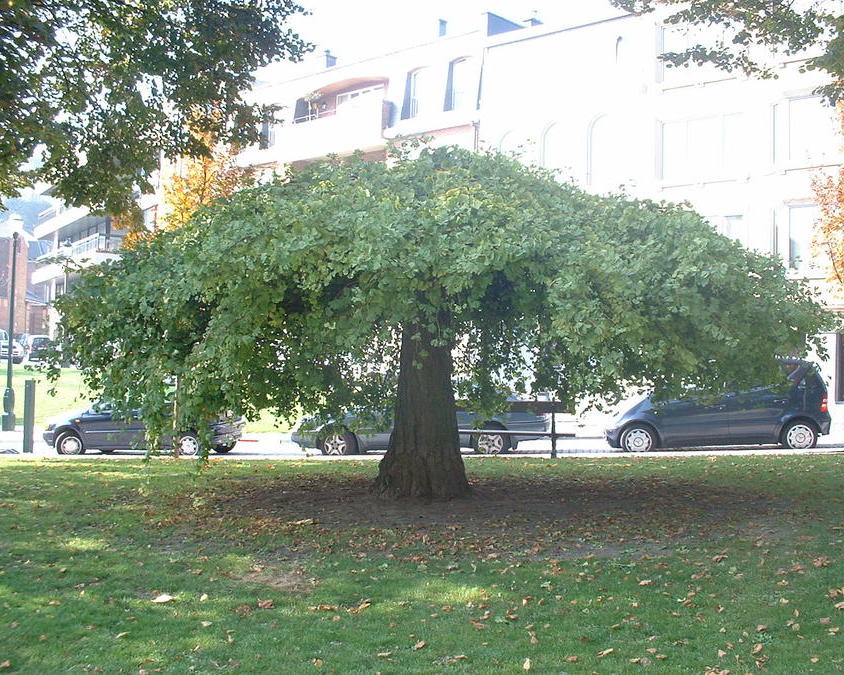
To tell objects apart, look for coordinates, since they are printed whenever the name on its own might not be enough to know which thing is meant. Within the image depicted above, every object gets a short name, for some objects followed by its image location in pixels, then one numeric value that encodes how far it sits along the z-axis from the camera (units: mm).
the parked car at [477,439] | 19692
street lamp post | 27234
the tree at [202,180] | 20641
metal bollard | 20409
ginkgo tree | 8438
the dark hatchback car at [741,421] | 18953
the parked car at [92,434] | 20875
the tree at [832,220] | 20484
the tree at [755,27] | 10515
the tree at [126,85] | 12336
